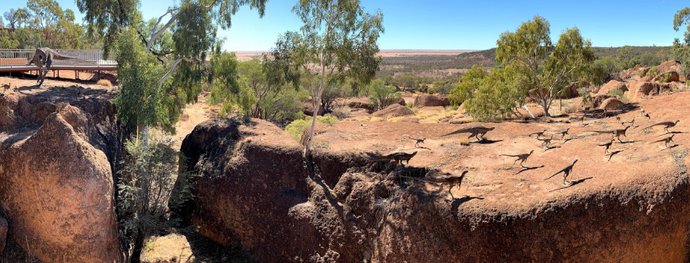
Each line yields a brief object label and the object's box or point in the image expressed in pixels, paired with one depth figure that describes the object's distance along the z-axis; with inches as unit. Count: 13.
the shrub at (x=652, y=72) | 1641.5
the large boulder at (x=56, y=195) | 421.4
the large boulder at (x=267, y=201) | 459.5
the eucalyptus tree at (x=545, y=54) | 875.4
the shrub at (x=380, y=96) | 1830.7
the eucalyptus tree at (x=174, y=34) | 714.2
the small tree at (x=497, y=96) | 871.7
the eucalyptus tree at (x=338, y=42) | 500.7
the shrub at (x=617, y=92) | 1201.6
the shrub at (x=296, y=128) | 773.9
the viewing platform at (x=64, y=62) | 764.0
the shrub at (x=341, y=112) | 1601.9
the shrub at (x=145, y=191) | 491.2
